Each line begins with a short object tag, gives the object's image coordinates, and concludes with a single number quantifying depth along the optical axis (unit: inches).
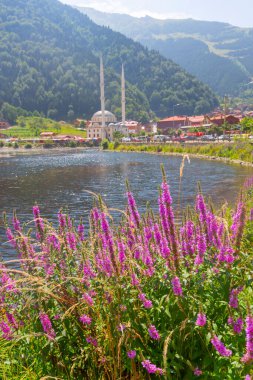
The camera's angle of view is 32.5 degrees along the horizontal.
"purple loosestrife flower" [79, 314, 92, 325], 164.1
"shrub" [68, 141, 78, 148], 6505.9
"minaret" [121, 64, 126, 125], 7571.9
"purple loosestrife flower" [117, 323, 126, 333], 147.4
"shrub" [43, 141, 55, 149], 6609.3
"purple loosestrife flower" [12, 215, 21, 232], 224.4
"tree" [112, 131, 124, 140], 6363.2
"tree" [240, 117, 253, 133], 2962.6
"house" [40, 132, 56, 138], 7420.3
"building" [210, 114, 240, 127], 5634.8
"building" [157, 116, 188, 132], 7662.4
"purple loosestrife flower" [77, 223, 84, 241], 245.1
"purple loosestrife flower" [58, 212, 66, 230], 232.7
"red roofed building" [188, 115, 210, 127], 6798.7
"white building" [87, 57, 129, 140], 7485.2
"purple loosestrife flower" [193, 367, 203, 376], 148.6
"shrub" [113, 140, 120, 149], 5022.6
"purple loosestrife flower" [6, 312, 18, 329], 188.2
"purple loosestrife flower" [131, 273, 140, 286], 165.2
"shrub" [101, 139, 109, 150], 5319.9
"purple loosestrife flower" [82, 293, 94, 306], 162.6
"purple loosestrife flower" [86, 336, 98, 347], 165.6
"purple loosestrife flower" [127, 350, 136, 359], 150.2
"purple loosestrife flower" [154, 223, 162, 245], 195.9
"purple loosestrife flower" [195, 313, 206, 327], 135.8
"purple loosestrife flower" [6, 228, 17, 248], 215.2
